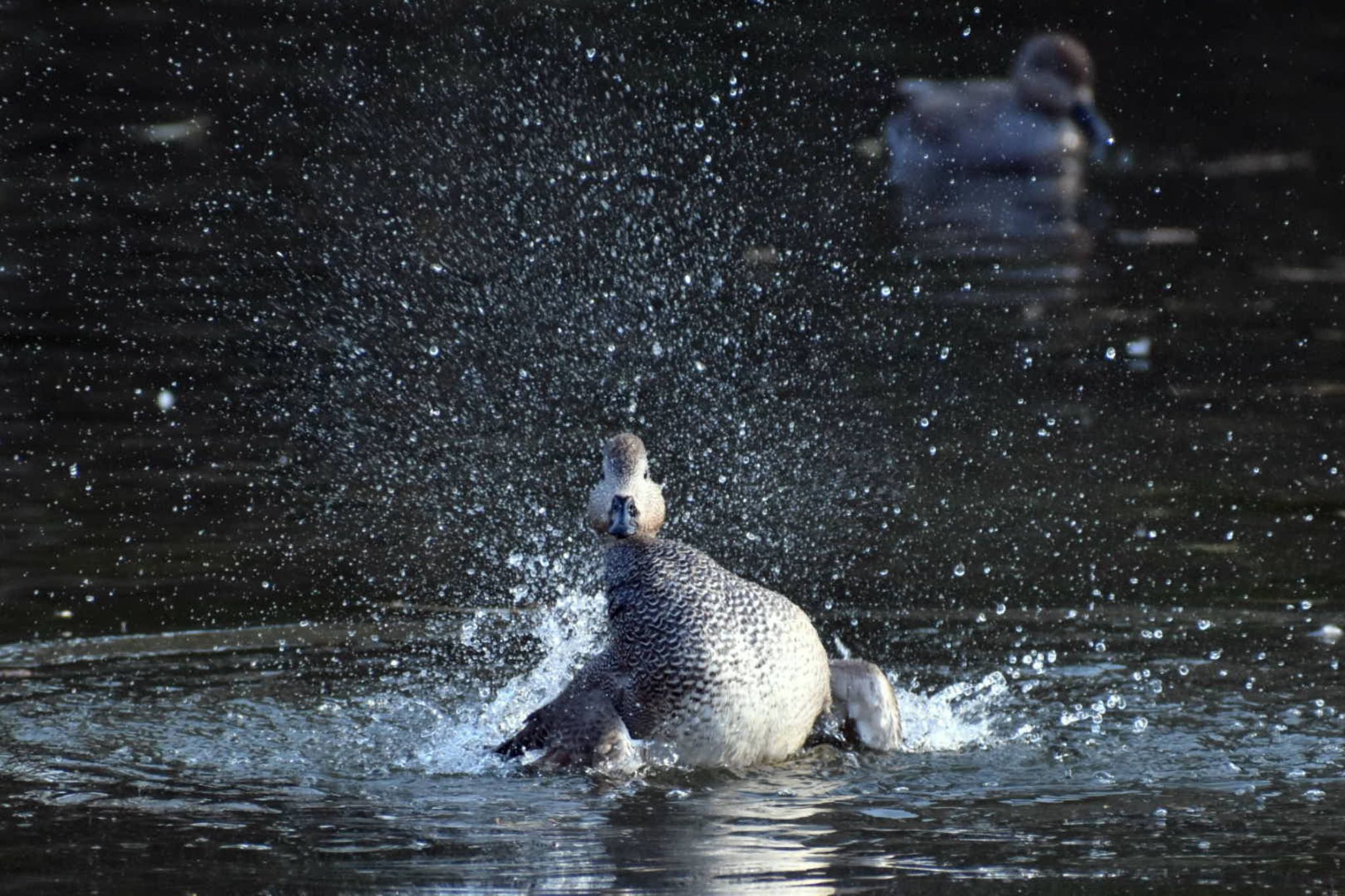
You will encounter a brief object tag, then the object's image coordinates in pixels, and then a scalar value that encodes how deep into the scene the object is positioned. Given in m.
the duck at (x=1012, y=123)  27.72
